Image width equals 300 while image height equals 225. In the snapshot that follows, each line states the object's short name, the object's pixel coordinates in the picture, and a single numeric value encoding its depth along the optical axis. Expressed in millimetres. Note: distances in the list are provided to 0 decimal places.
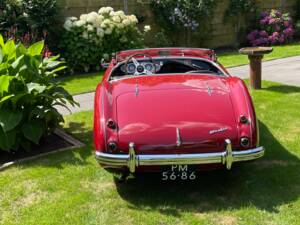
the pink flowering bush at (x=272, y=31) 14633
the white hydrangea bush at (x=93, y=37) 10820
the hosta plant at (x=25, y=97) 5297
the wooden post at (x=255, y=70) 8344
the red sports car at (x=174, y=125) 3988
